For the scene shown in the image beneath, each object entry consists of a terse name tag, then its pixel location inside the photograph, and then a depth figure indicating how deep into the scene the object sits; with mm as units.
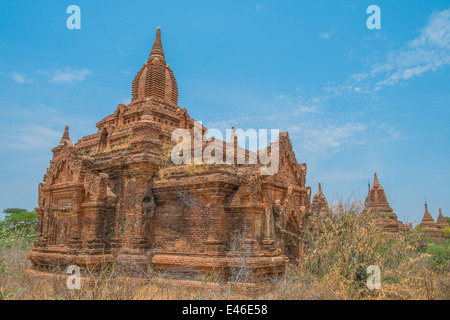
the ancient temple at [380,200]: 31272
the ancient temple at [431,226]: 38619
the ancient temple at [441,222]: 45300
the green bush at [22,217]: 32653
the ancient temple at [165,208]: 11688
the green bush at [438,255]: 18766
